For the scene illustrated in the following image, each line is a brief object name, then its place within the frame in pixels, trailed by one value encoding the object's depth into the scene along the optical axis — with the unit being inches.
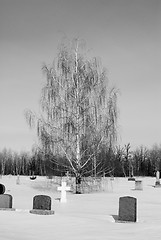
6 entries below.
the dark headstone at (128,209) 479.5
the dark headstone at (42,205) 515.8
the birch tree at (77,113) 1023.0
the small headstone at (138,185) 1234.4
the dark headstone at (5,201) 556.1
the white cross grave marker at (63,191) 777.6
